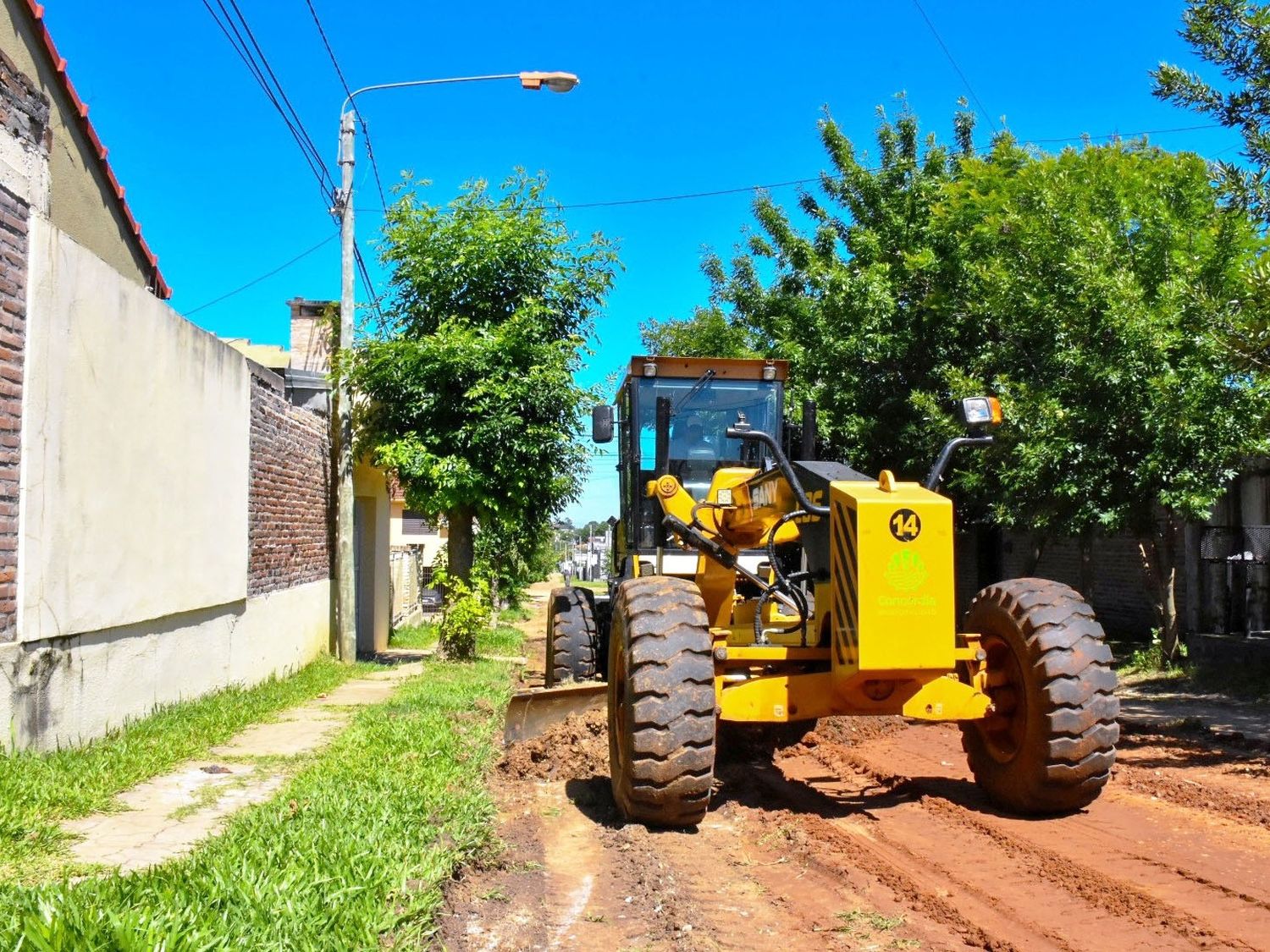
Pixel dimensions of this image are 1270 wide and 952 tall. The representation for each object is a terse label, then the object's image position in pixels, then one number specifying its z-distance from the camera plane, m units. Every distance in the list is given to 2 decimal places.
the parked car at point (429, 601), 31.25
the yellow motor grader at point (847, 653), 5.76
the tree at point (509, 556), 16.11
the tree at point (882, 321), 17.77
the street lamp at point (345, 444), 14.84
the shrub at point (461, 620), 15.09
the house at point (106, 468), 7.01
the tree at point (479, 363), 14.46
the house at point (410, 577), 22.91
